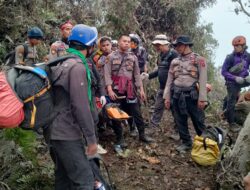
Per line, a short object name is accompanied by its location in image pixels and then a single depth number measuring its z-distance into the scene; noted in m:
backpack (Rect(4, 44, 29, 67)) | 6.70
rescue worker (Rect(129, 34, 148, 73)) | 7.97
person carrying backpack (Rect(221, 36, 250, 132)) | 7.49
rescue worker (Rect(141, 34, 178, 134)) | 7.11
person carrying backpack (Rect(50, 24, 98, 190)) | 3.50
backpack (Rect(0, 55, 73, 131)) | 3.29
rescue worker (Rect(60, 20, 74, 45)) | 6.61
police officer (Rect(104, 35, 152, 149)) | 6.27
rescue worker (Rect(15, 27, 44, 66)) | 6.65
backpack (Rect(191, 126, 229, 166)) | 5.62
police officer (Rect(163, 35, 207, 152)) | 6.02
